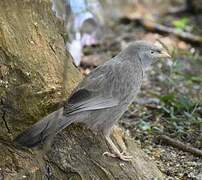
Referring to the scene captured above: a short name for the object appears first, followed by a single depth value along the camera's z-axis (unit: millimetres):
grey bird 8195
